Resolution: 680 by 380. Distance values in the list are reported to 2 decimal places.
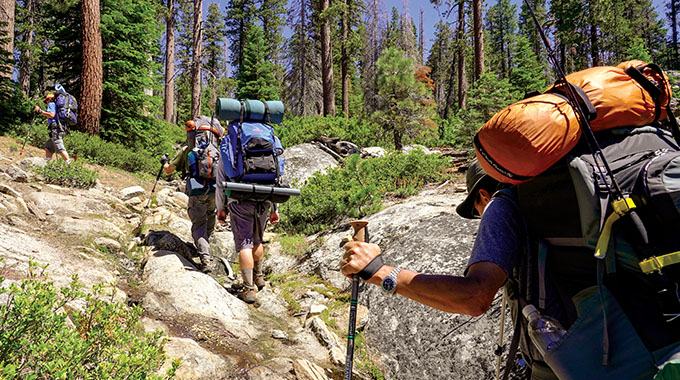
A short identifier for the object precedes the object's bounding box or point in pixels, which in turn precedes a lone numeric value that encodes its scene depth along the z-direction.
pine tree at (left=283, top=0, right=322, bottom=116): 25.03
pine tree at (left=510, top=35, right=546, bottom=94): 22.14
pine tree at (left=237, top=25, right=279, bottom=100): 26.19
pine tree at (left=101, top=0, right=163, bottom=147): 12.85
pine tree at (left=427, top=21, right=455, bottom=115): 47.36
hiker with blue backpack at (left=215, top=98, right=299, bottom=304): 4.67
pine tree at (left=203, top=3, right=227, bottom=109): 34.50
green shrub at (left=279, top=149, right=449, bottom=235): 6.96
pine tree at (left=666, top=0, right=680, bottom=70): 47.81
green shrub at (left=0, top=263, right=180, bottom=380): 1.88
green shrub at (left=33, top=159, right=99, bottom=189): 7.42
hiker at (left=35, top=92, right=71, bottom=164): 9.12
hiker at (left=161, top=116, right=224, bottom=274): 5.63
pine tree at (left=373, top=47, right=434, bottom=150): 13.84
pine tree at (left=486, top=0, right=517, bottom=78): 42.19
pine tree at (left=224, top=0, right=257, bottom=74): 34.22
